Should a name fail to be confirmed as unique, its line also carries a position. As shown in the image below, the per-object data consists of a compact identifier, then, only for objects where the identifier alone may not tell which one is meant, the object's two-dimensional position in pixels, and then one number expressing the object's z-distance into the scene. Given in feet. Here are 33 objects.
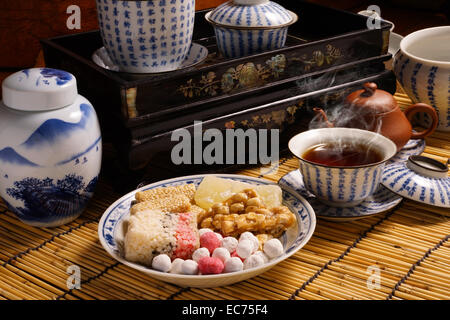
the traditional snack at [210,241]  2.75
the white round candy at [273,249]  2.71
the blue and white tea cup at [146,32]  3.28
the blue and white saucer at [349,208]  3.13
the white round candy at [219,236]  2.80
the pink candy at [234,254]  2.71
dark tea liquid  3.17
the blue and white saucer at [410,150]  3.75
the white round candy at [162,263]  2.62
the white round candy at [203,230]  2.85
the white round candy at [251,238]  2.76
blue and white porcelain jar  2.87
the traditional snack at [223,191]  3.10
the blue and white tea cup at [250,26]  3.74
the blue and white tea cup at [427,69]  4.03
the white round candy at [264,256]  2.72
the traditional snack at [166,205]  2.95
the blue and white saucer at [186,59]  3.75
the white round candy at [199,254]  2.68
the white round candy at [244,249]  2.69
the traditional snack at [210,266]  2.58
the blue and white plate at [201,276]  2.54
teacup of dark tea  3.05
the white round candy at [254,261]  2.62
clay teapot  3.60
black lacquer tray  3.26
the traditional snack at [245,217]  2.88
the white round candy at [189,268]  2.61
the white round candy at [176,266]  2.62
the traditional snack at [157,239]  2.68
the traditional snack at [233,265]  2.59
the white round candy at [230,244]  2.74
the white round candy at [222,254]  2.65
